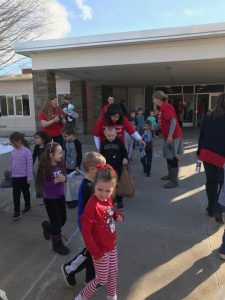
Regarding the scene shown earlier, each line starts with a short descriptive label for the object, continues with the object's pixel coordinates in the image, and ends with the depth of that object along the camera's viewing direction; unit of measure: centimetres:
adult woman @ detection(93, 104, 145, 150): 451
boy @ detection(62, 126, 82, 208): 511
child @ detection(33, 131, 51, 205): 460
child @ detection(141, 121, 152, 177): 655
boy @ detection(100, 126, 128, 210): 427
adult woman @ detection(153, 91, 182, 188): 552
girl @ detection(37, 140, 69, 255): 338
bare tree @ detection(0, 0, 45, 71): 1130
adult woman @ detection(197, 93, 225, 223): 386
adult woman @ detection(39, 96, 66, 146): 541
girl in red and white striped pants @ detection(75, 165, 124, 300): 231
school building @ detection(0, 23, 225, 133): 753
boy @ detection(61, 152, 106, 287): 265
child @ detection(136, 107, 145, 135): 1021
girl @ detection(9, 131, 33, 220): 438
